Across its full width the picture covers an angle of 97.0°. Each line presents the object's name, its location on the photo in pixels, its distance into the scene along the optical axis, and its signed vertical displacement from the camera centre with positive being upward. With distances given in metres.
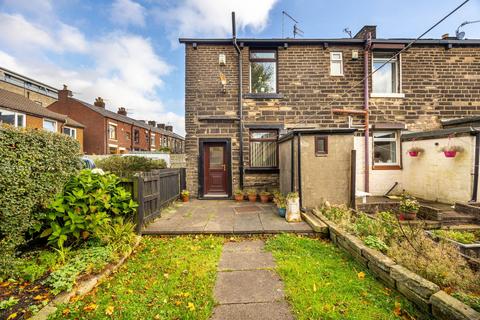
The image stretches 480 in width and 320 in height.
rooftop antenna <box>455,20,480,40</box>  8.79 +5.06
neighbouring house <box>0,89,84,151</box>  14.50 +3.30
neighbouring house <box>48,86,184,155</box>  22.41 +3.79
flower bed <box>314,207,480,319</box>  2.13 -1.41
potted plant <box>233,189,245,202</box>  8.05 -1.44
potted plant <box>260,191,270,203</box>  7.82 -1.46
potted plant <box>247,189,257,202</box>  8.00 -1.45
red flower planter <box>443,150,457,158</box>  6.05 +0.06
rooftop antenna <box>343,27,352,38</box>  9.12 +5.41
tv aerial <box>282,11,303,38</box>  9.23 +5.54
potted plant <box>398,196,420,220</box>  5.30 -1.33
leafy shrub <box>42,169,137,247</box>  3.48 -0.84
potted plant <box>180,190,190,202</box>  7.98 -1.39
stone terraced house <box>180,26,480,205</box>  8.50 +2.41
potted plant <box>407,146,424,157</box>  7.32 +0.18
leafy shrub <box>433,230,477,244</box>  4.09 -1.59
